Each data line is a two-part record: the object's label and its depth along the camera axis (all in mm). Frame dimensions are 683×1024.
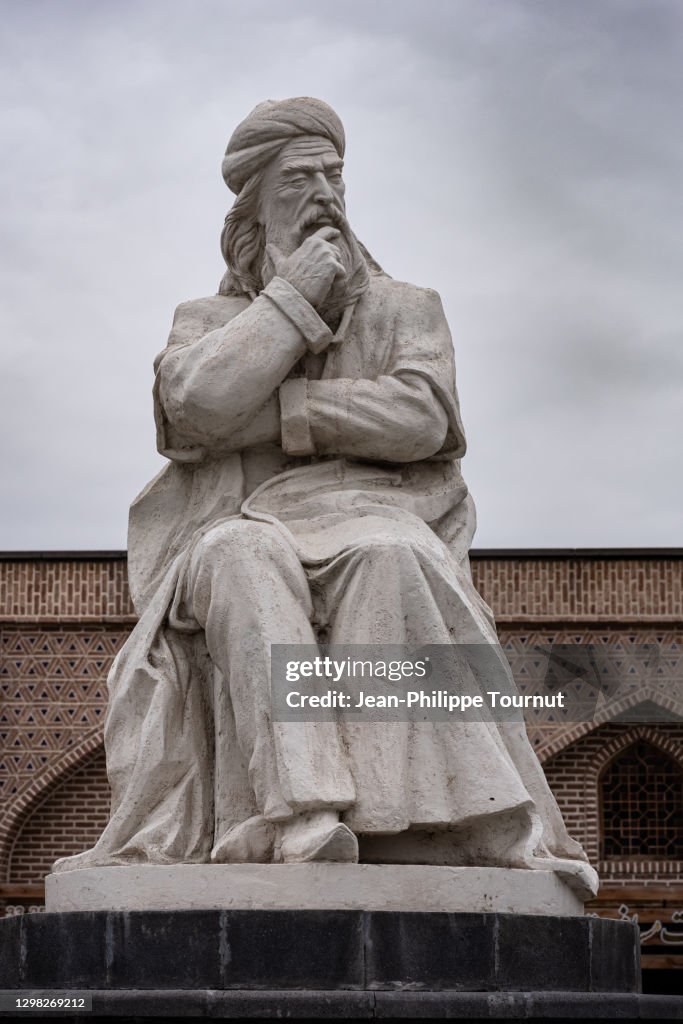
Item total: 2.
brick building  21171
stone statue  7030
